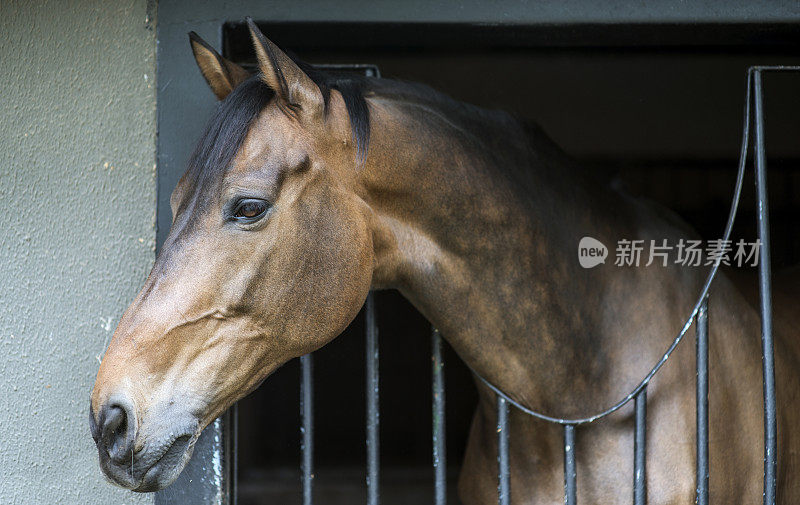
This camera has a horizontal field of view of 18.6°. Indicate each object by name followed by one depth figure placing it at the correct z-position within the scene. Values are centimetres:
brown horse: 338
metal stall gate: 360
